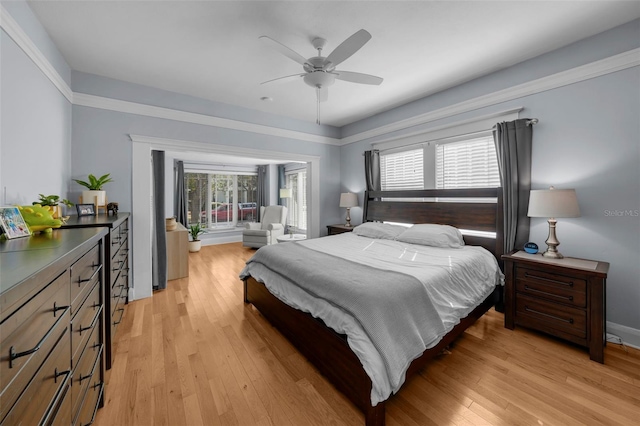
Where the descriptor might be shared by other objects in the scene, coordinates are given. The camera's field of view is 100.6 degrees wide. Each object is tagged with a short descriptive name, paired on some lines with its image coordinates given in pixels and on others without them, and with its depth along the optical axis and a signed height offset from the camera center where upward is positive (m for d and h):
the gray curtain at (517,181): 2.80 +0.30
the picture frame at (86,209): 2.52 +0.02
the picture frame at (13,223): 1.26 -0.06
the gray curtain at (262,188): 7.80 +0.65
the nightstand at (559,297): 2.09 -0.77
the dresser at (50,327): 0.65 -0.38
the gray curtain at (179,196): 6.66 +0.36
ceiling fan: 1.91 +1.21
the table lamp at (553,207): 2.29 +0.02
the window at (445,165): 3.20 +0.61
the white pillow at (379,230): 3.62 -0.29
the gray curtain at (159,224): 3.68 -0.19
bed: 1.56 -0.84
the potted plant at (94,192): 2.72 +0.19
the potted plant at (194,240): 6.20 -0.72
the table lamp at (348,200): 4.68 +0.17
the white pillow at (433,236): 3.04 -0.32
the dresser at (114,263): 1.73 -0.45
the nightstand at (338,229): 4.59 -0.34
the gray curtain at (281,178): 7.83 +0.93
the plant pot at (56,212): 1.94 -0.01
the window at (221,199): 7.21 +0.33
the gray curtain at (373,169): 4.45 +0.69
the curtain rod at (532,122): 2.74 +0.90
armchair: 6.34 -0.46
